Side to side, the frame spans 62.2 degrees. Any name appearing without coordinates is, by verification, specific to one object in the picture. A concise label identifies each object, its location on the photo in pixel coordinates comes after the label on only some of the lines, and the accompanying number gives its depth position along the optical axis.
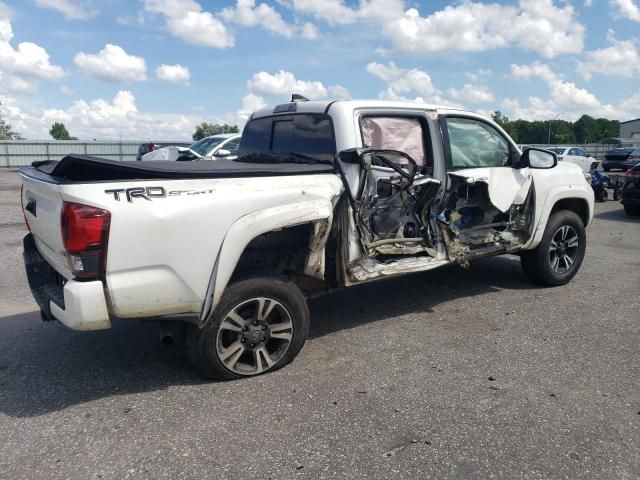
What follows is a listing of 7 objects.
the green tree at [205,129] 41.85
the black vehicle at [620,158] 29.11
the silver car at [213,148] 11.79
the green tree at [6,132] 56.19
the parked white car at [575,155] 22.08
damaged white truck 3.10
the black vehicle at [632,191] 12.19
